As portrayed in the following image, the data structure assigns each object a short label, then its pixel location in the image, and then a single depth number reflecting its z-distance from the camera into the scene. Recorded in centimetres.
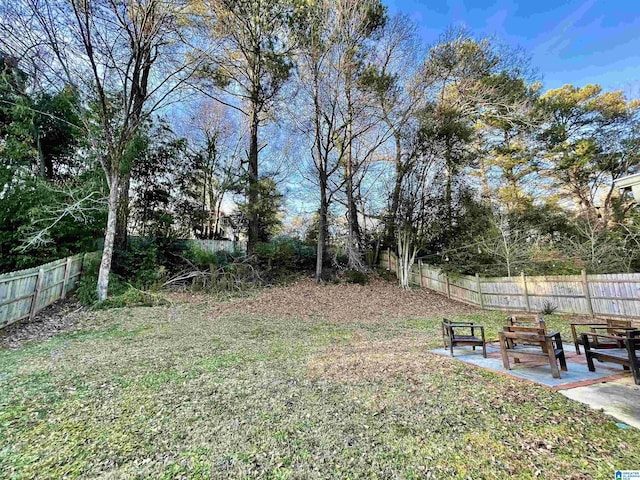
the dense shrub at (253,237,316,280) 1269
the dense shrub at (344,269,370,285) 1262
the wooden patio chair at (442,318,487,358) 435
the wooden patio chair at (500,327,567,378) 332
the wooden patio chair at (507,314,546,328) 455
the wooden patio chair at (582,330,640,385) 311
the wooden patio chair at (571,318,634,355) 375
